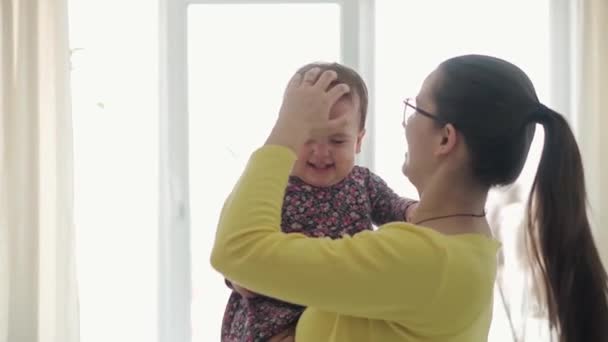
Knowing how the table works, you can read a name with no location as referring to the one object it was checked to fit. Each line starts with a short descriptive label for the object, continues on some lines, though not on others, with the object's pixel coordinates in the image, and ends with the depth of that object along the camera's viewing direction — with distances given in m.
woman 0.86
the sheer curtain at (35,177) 2.56
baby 1.18
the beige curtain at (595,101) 2.68
